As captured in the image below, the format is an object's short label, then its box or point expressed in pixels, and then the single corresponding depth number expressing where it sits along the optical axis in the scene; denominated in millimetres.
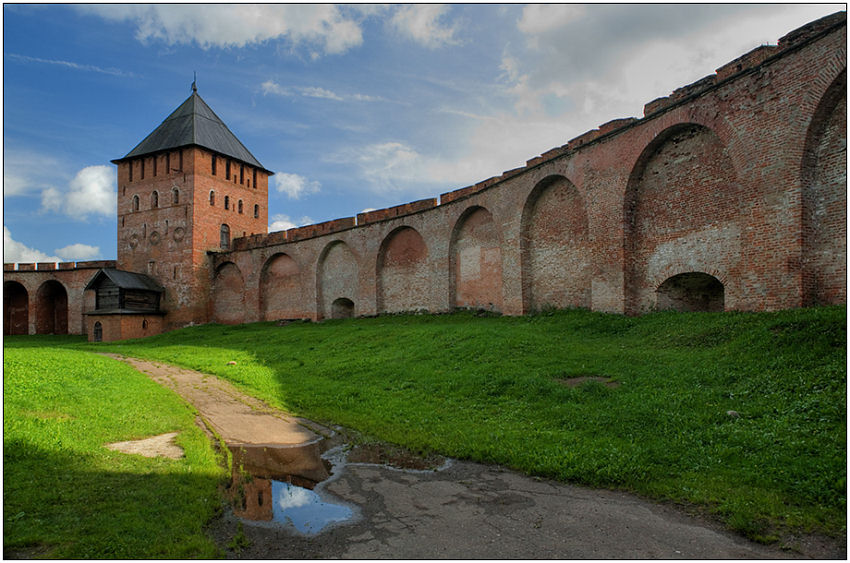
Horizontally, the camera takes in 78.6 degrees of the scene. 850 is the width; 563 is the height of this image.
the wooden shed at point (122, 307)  27969
